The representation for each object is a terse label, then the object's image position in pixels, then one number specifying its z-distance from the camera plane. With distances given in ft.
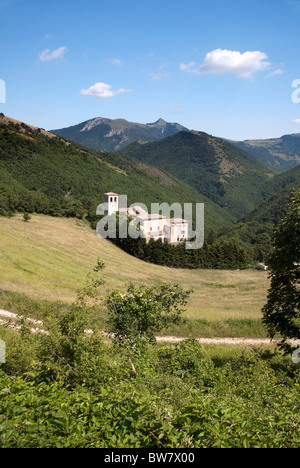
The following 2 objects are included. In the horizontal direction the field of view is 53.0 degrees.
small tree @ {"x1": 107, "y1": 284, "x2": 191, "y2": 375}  34.73
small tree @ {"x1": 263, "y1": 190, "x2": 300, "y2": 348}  41.50
